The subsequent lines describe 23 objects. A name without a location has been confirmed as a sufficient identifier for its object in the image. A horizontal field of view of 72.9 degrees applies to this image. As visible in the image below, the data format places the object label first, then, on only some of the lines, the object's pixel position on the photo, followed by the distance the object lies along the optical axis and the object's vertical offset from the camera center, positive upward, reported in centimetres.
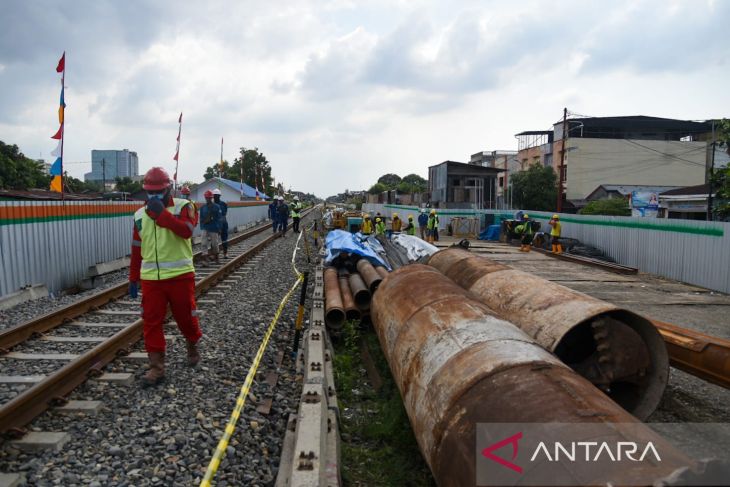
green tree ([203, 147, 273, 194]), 7556 +667
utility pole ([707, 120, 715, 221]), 2311 +1
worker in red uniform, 432 -44
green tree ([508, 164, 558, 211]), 4256 +190
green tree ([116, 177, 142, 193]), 6806 +349
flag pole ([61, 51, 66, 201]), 1100 +261
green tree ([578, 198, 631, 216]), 3130 +17
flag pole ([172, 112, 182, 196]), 2452 +321
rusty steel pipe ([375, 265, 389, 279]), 795 -103
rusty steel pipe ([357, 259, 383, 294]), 732 -102
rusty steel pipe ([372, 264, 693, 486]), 233 -94
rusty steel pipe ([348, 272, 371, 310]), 704 -124
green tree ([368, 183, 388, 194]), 8151 +357
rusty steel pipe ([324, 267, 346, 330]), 650 -132
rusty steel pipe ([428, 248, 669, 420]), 393 -109
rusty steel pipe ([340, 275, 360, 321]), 681 -132
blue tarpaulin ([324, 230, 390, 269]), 935 -78
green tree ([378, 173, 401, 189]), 13175 +863
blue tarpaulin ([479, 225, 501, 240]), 2575 -122
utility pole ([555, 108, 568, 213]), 3231 +500
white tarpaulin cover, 997 -78
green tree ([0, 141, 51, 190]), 3844 +332
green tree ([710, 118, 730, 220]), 1462 +99
